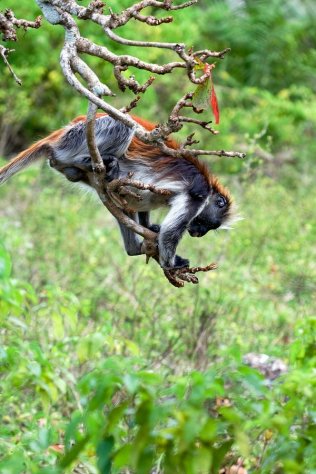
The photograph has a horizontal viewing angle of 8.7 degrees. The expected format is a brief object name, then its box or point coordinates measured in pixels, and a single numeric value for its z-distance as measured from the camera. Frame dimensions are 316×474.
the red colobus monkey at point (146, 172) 11.29
